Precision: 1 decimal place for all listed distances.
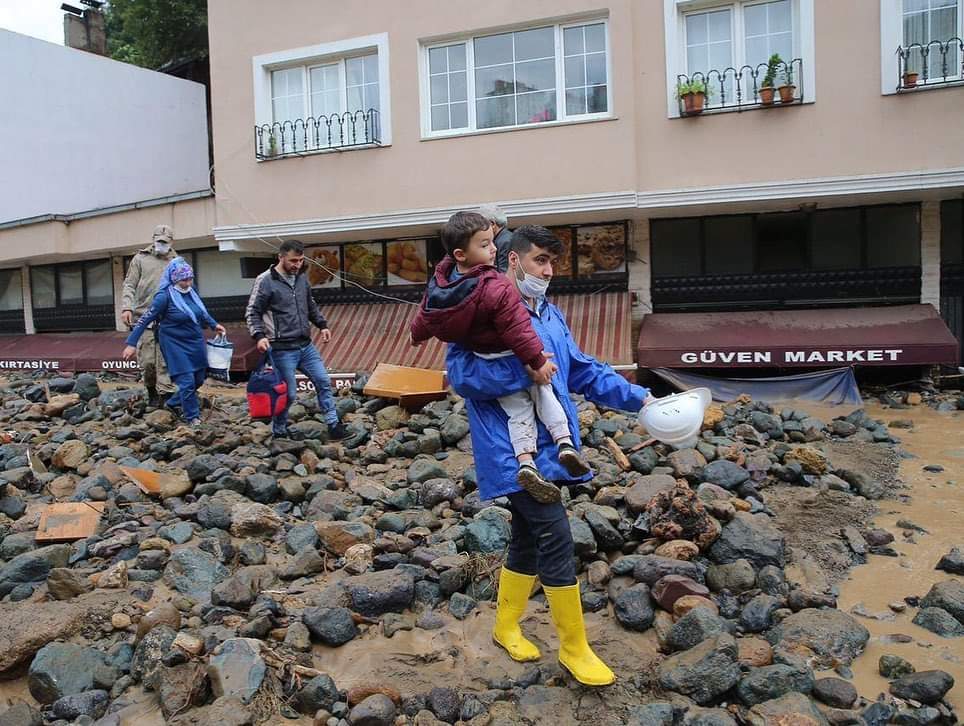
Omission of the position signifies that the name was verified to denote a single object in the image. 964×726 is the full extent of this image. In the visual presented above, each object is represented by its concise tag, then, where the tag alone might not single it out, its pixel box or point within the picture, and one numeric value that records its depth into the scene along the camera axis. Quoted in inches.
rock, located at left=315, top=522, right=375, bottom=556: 199.0
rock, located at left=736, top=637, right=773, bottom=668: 144.1
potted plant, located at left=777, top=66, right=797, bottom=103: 415.2
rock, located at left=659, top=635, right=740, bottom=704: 134.5
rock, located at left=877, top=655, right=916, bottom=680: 140.9
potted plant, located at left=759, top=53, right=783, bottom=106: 417.4
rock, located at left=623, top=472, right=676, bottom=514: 203.6
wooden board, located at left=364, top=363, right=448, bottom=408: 312.2
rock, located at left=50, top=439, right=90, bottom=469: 273.0
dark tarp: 371.9
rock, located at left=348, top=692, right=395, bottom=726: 132.2
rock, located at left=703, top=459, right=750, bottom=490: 225.0
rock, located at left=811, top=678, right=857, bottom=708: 132.0
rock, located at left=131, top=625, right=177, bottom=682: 148.3
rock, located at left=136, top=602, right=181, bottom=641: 161.2
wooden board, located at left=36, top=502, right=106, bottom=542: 209.9
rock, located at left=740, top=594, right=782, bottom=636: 158.4
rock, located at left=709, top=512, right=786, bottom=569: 181.9
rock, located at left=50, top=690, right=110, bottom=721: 141.9
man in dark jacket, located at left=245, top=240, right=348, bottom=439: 277.1
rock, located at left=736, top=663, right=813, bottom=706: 133.4
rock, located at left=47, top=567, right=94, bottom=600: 180.9
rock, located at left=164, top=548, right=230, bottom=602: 183.3
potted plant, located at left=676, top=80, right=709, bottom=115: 429.4
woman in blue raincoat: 305.7
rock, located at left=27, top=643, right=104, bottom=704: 147.6
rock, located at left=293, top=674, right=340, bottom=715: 139.4
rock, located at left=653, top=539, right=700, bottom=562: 181.8
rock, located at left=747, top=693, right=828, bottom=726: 124.3
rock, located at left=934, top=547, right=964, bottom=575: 181.8
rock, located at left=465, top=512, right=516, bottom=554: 191.0
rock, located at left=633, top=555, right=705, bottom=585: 171.3
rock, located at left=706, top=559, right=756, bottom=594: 172.2
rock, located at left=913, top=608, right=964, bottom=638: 156.0
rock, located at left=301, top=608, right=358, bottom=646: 158.7
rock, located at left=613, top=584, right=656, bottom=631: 159.3
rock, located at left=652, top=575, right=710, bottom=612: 162.1
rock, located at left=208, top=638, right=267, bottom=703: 139.7
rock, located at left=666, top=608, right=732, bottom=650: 148.4
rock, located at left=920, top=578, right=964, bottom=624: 160.9
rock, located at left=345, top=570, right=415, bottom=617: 168.7
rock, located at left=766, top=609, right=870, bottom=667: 148.6
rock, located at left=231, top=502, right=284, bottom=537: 211.5
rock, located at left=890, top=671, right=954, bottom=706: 131.3
